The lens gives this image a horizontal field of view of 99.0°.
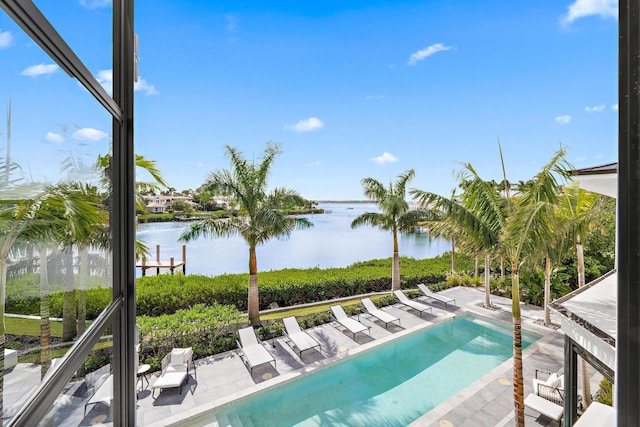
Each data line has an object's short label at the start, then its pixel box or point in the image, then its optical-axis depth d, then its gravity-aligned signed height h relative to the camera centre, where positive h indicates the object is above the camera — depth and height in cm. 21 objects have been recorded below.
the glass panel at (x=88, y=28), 99 +81
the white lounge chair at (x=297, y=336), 823 -400
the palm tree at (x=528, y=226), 543 -30
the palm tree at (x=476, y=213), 651 -5
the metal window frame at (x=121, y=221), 129 -5
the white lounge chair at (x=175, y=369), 641 -399
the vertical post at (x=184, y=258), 1652 -283
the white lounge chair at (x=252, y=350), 731 -395
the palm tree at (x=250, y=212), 966 -1
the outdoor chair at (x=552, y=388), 599 -401
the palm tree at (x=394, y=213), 1333 -8
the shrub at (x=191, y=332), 793 -370
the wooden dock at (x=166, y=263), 1526 -306
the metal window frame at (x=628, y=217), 80 -2
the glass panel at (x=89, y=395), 100 -79
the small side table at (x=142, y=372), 681 -401
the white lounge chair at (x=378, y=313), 1027 -403
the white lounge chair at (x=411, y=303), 1148 -404
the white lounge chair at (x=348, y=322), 940 -399
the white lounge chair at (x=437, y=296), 1252 -405
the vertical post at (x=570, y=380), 463 -296
